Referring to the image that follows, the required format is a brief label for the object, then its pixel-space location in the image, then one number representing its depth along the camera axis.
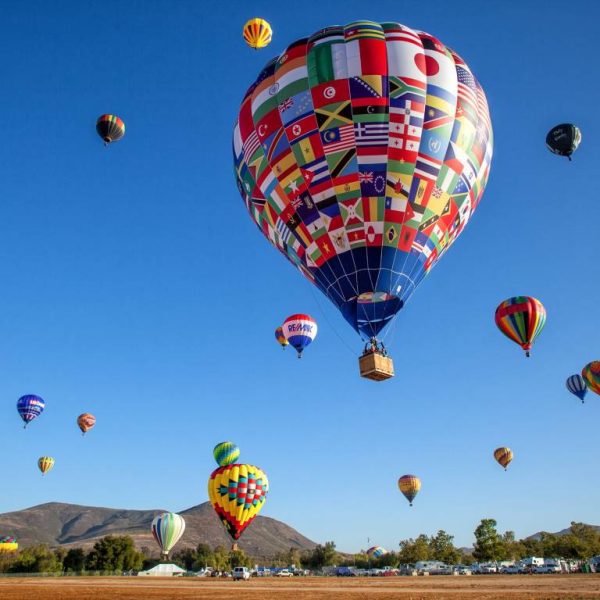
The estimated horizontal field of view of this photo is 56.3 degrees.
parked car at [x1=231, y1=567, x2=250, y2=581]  56.22
